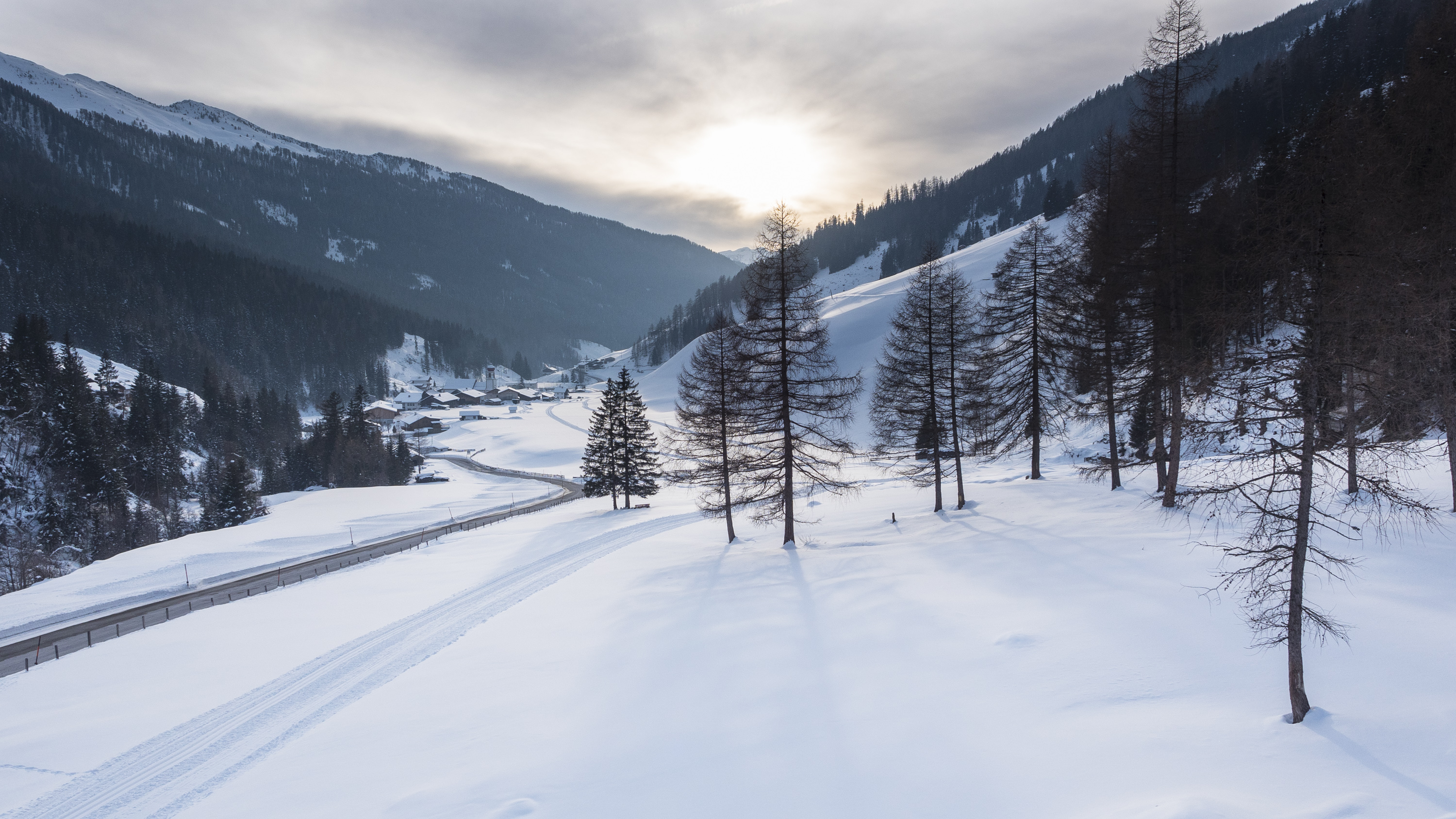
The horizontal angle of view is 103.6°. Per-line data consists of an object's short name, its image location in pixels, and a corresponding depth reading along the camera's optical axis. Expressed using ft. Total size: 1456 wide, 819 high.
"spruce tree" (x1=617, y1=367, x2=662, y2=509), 137.90
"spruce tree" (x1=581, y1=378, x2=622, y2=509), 137.90
